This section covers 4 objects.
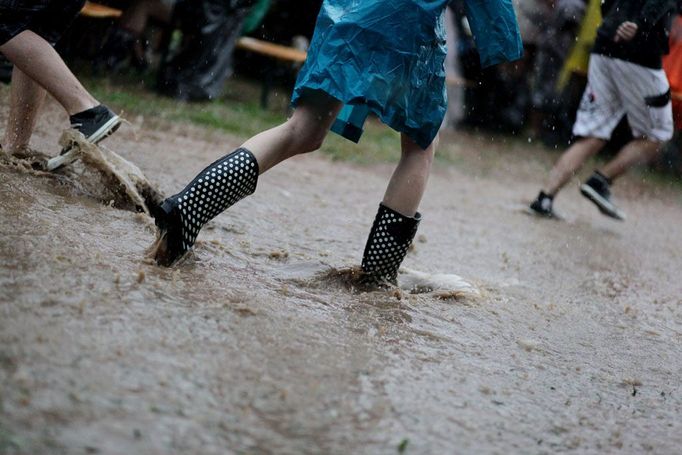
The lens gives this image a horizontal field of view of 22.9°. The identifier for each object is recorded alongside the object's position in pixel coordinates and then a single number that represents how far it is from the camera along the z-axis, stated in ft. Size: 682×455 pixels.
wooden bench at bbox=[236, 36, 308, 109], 52.05
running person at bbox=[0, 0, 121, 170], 20.85
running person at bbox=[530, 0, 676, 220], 34.06
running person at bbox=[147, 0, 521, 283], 16.53
